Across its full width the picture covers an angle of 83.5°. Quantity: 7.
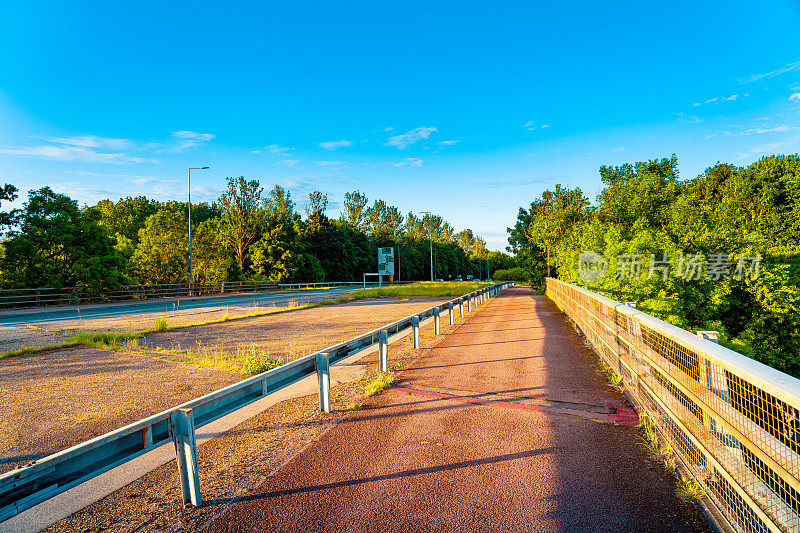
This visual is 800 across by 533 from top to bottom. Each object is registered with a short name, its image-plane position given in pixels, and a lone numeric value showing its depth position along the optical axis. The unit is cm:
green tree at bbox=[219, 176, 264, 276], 5900
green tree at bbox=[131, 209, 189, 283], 4053
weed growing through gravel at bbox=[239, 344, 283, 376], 753
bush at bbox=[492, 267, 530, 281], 10475
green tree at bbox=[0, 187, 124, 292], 2697
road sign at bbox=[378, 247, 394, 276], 5249
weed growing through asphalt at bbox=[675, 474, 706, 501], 324
